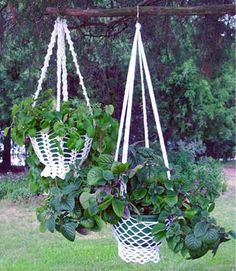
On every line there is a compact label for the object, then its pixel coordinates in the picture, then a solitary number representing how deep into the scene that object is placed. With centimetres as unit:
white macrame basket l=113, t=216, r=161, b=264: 154
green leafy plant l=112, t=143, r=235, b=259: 147
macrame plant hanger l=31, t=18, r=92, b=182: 167
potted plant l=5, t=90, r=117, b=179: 165
